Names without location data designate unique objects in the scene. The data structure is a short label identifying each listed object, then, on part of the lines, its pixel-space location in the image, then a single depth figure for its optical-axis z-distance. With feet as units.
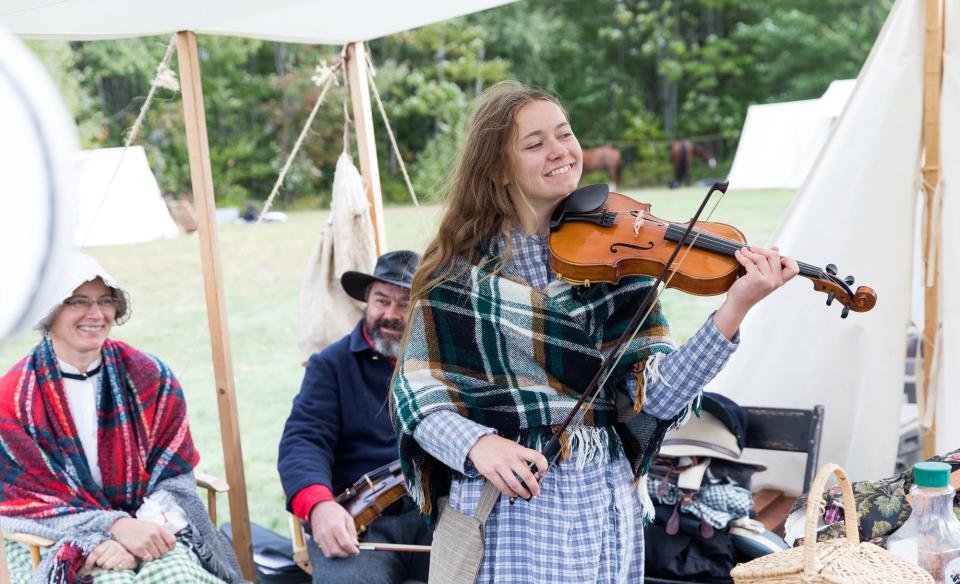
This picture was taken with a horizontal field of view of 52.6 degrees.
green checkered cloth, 9.23
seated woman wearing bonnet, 9.37
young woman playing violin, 6.20
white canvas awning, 9.07
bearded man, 10.05
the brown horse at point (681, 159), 62.85
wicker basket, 5.16
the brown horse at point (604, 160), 62.13
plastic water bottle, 5.61
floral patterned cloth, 6.95
